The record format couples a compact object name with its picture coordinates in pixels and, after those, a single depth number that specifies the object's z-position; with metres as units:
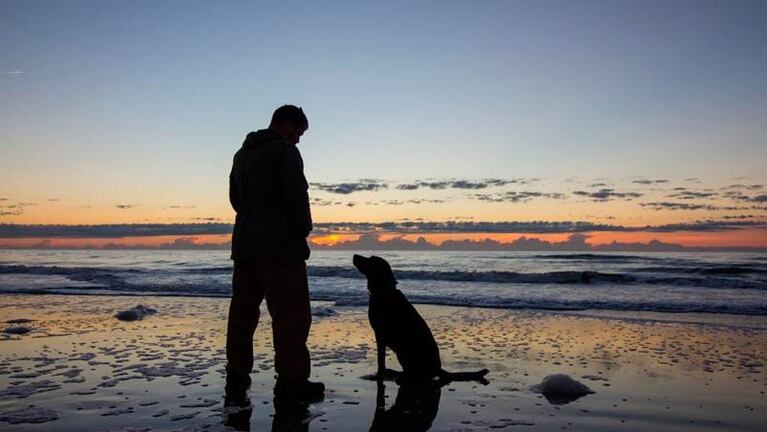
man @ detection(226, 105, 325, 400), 4.06
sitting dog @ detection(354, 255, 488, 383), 4.85
